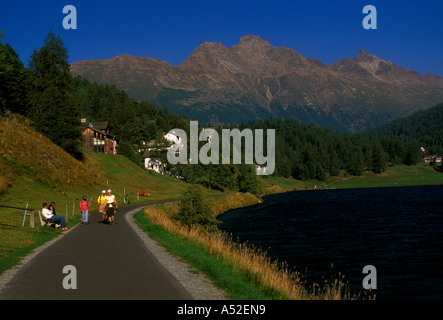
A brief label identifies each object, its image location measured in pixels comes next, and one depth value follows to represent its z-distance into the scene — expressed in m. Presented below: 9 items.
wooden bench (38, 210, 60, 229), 26.12
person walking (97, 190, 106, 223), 30.38
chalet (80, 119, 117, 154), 108.99
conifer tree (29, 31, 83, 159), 72.38
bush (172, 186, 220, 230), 35.78
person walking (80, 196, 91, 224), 29.41
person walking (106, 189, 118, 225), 28.72
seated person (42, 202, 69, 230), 26.39
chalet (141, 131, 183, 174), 127.88
